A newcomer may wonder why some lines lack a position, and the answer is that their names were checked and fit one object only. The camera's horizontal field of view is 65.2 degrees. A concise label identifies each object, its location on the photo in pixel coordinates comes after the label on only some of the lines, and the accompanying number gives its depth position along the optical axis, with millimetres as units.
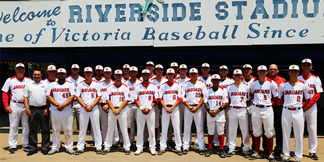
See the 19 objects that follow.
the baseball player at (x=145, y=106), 5340
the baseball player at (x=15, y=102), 5562
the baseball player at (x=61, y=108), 5289
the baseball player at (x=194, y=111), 5414
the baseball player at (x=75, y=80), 5711
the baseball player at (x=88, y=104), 5355
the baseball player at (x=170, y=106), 5371
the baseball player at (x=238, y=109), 5129
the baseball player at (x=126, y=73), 6070
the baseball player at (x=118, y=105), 5316
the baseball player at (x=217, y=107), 5238
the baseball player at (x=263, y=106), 4926
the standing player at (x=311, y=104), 4930
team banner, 6763
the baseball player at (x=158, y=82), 5703
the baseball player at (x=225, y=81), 5727
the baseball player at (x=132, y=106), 5566
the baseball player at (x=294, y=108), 4758
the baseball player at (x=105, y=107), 5594
